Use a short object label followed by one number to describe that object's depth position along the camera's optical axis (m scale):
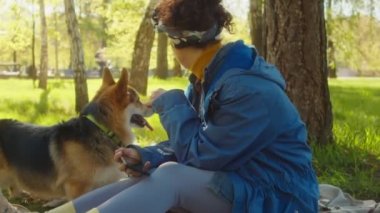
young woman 2.39
